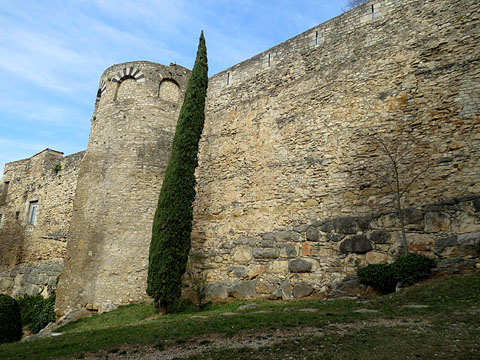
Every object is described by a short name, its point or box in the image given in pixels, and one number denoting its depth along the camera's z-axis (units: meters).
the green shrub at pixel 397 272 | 7.74
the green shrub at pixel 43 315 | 13.46
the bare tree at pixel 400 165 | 8.68
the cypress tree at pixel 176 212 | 10.38
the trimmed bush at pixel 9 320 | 9.97
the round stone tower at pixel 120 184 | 12.09
